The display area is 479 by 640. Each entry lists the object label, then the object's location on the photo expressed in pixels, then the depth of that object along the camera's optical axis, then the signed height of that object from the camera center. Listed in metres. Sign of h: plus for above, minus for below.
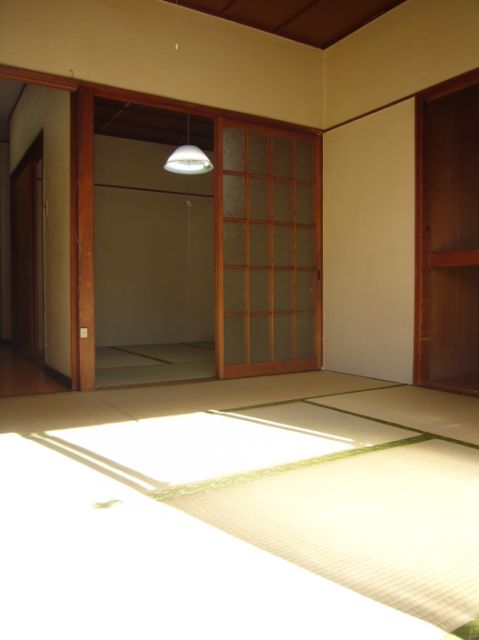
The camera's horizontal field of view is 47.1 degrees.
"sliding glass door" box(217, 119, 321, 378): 4.62 +0.45
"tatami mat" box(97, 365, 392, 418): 3.45 -0.65
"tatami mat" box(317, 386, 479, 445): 2.88 -0.66
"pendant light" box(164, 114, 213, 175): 5.34 +1.41
